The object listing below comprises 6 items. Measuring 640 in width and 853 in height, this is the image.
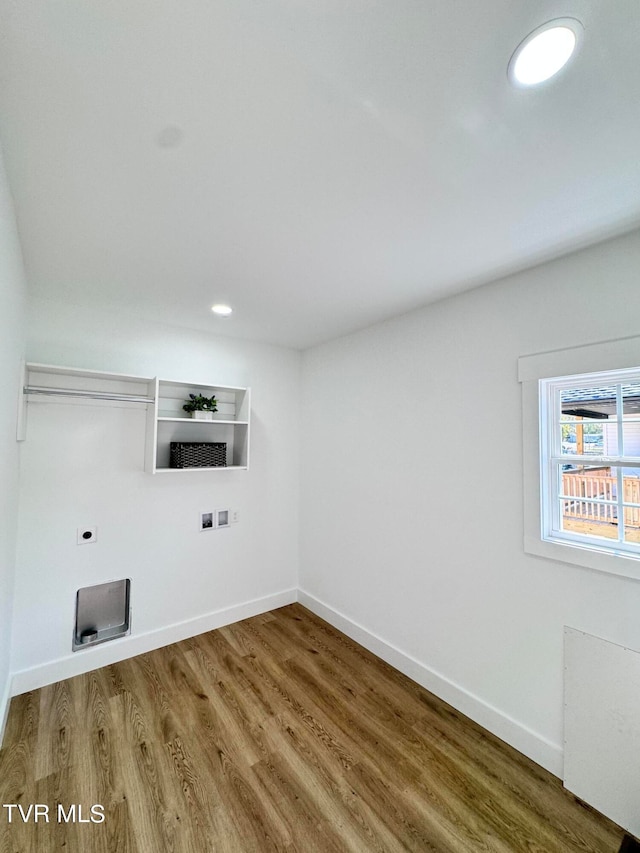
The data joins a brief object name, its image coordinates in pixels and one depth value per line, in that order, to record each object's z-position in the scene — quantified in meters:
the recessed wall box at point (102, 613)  2.46
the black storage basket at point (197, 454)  2.66
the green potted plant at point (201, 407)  2.77
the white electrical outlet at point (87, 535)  2.44
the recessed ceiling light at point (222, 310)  2.44
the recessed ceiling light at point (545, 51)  0.77
